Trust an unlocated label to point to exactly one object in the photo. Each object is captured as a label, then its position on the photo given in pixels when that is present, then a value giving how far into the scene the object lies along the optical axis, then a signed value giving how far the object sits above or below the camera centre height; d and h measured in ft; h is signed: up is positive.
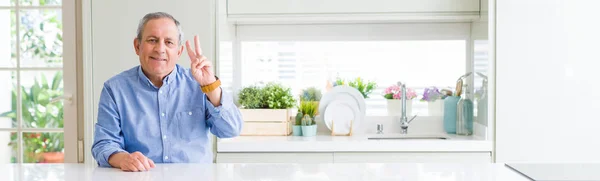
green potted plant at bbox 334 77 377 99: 12.38 -0.05
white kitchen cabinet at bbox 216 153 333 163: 10.29 -1.20
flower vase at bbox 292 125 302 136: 11.29 -0.84
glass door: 11.50 +0.09
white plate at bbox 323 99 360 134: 11.50 -0.57
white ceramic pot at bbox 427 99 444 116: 12.25 -0.48
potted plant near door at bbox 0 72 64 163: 11.60 -0.61
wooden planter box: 11.10 -0.69
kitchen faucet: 11.93 -0.66
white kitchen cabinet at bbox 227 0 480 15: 11.03 +1.32
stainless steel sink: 11.53 -0.99
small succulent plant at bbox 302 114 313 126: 11.17 -0.66
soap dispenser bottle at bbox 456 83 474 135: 11.32 -0.61
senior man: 6.72 -0.26
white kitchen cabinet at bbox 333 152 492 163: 10.28 -1.20
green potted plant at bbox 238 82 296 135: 11.11 -0.43
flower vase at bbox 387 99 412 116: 12.26 -0.47
